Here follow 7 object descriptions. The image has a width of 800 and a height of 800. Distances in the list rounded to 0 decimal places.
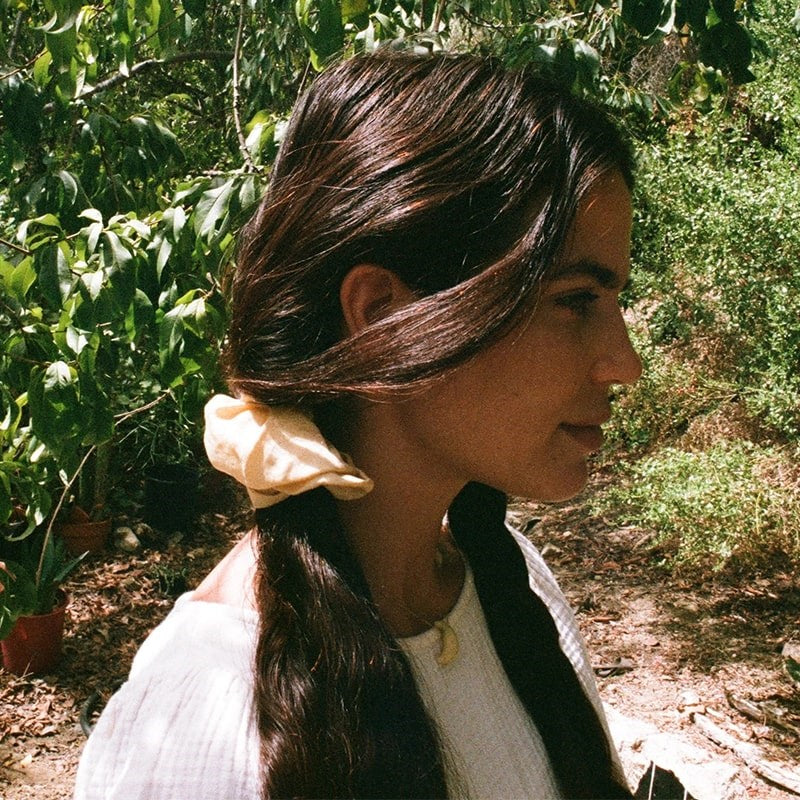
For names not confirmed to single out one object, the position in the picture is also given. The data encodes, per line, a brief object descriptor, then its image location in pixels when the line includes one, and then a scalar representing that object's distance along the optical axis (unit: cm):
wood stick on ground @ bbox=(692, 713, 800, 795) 313
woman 98
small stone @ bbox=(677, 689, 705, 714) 371
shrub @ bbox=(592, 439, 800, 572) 423
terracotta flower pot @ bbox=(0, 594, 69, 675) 421
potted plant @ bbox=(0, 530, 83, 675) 411
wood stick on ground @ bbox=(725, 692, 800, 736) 355
